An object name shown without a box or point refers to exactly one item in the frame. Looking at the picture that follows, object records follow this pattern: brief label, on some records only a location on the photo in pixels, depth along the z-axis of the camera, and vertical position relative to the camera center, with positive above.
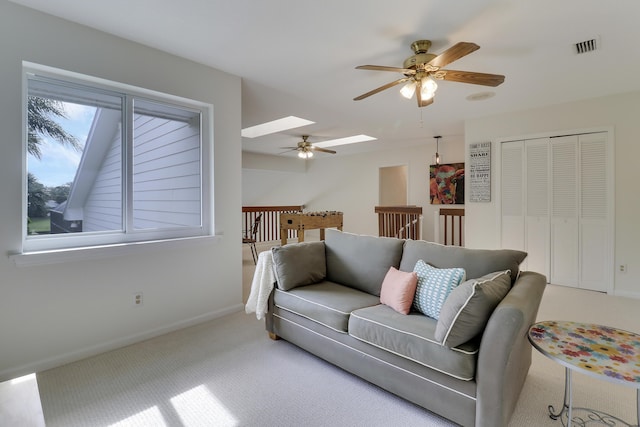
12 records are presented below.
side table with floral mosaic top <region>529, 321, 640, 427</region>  1.23 -0.64
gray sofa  1.44 -0.66
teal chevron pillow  1.87 -0.48
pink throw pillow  2.00 -0.54
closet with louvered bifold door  3.92 +0.05
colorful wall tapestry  6.49 +0.58
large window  2.22 +0.41
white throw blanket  2.54 -0.61
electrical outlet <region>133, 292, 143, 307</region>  2.56 -0.73
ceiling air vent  2.50 +1.37
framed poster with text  4.68 +0.60
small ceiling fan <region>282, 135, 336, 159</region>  6.20 +1.27
